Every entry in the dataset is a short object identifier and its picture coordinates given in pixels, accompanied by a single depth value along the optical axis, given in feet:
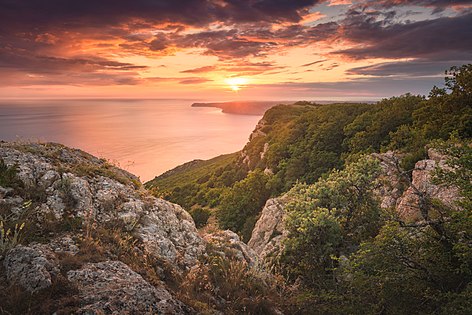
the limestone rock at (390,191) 57.57
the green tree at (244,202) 142.96
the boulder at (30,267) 17.24
